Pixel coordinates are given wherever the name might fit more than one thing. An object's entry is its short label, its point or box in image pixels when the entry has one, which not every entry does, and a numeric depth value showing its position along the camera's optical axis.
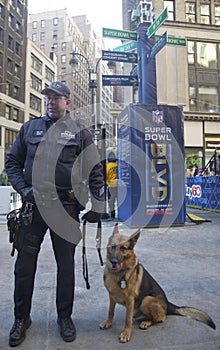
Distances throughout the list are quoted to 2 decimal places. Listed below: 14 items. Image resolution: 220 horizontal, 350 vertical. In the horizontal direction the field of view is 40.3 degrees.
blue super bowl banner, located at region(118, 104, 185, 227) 6.96
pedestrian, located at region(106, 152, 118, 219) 8.42
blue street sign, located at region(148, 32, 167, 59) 7.37
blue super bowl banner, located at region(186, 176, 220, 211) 10.46
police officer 2.44
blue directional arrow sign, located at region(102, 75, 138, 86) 9.05
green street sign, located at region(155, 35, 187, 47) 8.38
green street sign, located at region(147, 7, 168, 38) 7.16
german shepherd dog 2.40
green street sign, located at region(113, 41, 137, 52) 8.95
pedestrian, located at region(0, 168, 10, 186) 11.96
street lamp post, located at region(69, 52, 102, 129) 14.20
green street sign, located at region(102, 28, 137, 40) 8.41
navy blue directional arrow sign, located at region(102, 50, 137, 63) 8.85
